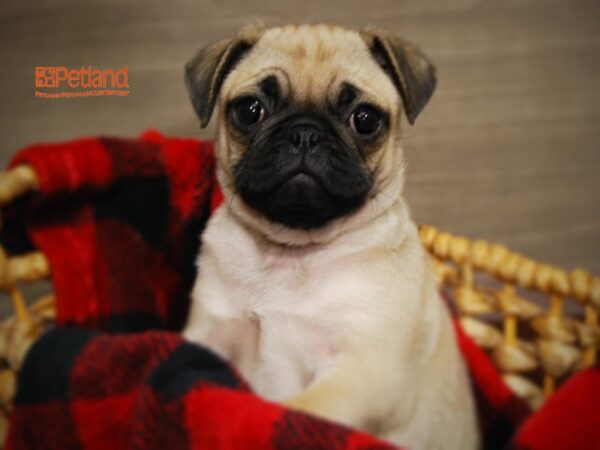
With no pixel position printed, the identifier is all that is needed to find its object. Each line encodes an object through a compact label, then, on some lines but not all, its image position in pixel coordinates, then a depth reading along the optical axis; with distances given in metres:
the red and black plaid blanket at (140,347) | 0.35
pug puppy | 0.38
